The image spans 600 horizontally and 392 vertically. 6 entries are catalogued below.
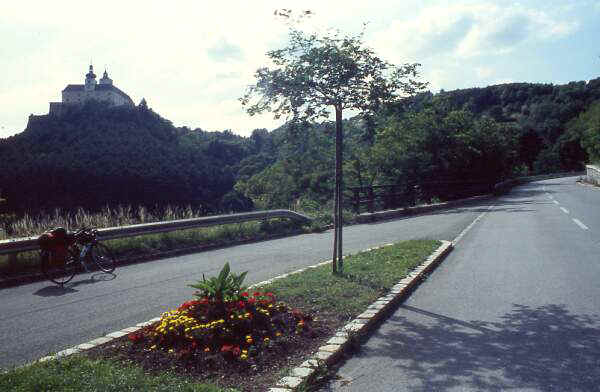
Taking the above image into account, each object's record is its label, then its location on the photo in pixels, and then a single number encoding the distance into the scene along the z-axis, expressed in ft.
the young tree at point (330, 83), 24.54
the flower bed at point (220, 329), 14.96
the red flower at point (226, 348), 14.48
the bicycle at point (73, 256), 30.42
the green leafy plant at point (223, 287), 17.41
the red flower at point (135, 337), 15.92
